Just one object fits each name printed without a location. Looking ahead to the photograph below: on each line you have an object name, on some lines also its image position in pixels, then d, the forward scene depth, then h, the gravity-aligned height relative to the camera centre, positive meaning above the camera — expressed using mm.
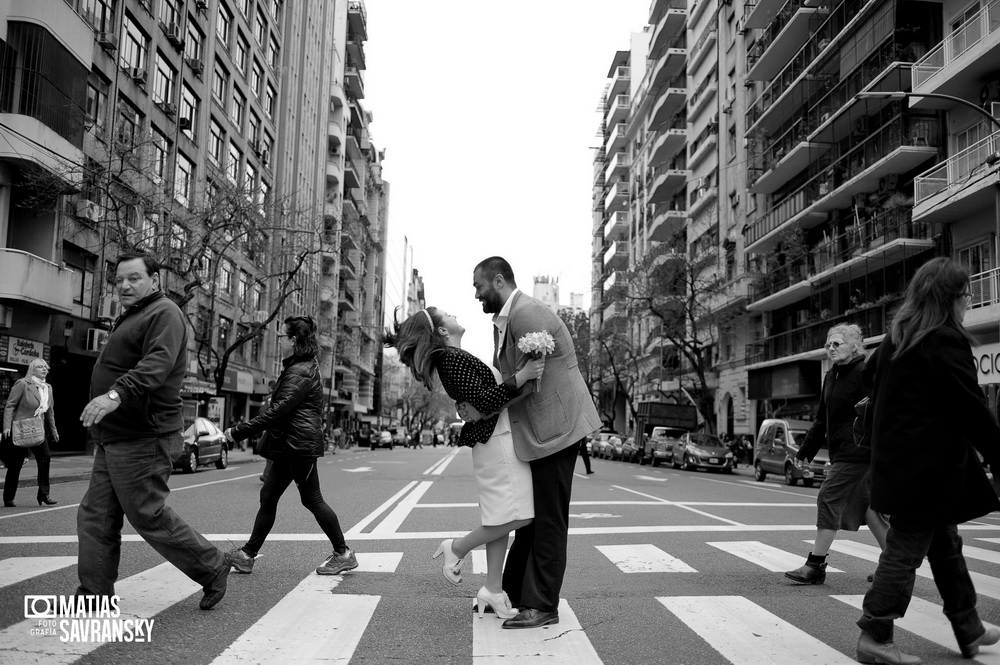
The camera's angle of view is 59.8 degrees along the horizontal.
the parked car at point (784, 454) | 22391 -921
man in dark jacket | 4477 -194
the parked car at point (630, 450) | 40897 -1562
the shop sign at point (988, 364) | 21875 +1568
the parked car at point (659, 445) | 35344 -1104
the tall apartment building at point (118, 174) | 22062 +6912
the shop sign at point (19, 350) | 22062 +1420
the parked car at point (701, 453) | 30922 -1198
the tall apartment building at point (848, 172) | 25375 +9169
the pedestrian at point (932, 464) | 3904 -179
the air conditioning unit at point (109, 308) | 27016 +3075
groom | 4527 -111
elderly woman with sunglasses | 5949 -266
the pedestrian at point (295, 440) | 6227 -218
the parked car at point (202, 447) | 20453 -969
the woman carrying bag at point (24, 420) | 10383 -190
